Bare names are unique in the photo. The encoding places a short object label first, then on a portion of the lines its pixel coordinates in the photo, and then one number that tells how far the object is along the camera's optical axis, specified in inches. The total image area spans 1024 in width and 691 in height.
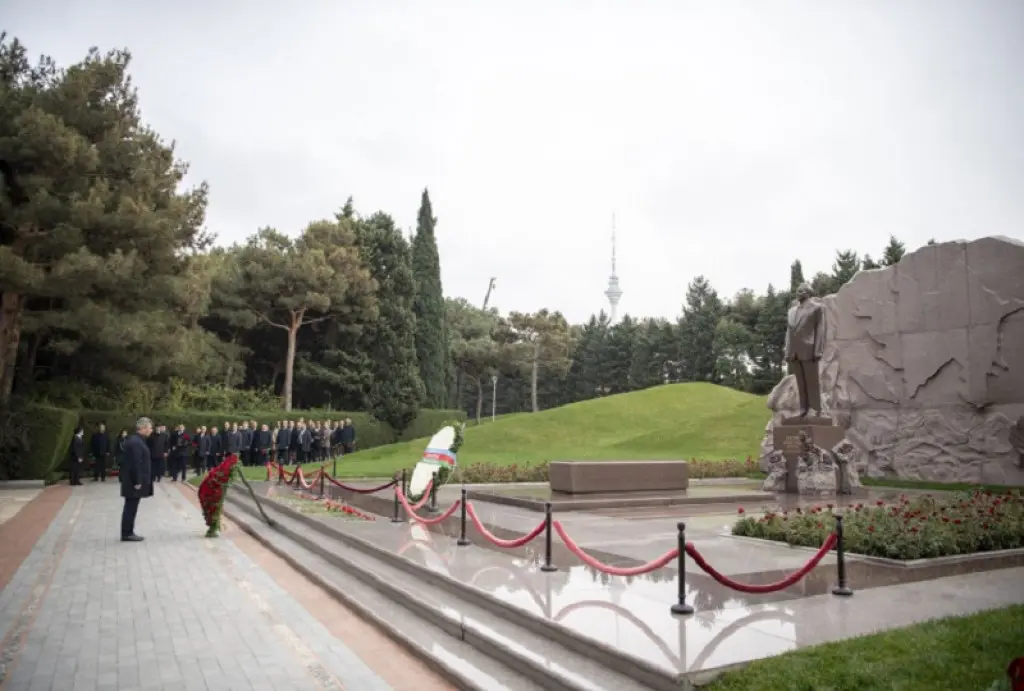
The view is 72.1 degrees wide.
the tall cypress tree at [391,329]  1663.4
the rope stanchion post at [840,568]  269.0
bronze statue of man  677.9
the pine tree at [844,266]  2064.5
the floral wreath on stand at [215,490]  479.2
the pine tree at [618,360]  3016.7
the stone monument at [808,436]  666.2
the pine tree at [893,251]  1859.0
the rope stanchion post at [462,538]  402.0
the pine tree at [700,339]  2674.7
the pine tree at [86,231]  808.3
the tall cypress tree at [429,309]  1946.4
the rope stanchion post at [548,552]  319.9
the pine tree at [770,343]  2380.0
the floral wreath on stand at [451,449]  542.8
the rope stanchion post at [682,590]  245.2
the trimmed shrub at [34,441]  800.9
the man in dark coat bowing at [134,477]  458.3
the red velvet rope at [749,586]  249.1
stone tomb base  635.5
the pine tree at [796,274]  2304.4
